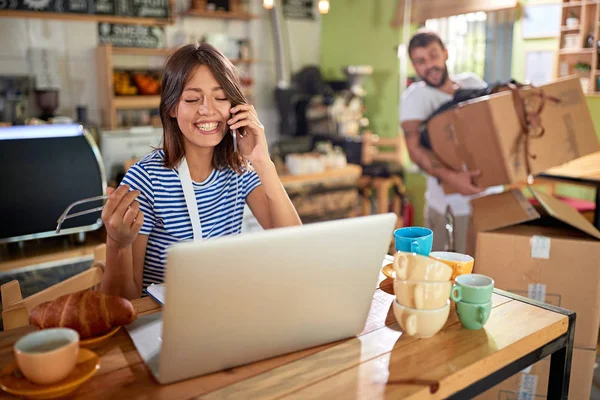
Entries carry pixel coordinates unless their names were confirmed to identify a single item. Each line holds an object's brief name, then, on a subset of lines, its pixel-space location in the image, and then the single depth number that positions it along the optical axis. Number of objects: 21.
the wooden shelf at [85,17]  3.83
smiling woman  1.48
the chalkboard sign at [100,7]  3.87
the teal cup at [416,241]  1.28
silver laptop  0.79
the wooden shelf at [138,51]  4.34
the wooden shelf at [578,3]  4.46
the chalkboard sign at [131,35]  4.36
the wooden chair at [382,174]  4.73
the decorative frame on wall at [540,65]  4.67
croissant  0.99
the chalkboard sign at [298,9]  5.43
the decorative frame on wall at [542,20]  4.57
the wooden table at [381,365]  0.86
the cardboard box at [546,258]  1.89
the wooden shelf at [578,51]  4.50
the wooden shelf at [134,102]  4.18
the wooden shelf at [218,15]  4.68
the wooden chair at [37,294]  1.20
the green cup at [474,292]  1.06
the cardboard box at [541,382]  1.86
